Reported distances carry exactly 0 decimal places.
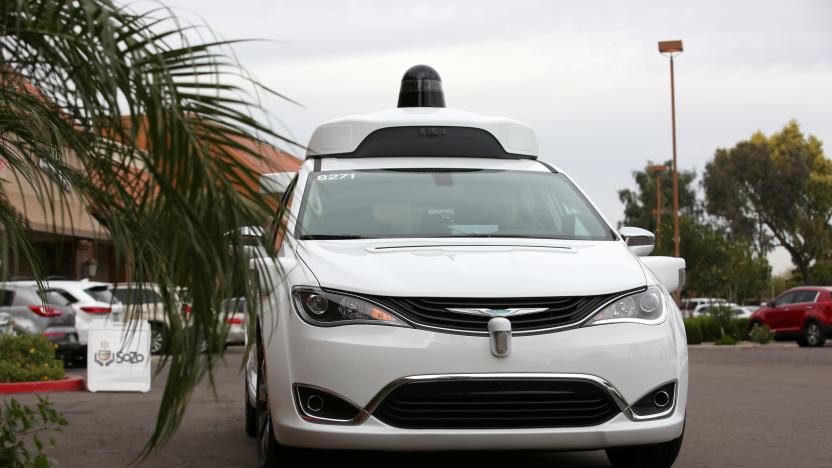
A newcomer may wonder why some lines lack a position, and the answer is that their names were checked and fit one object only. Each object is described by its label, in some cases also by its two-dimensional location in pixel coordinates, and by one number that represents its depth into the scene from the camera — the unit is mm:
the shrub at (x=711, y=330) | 34562
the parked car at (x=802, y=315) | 30875
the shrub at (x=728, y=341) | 32469
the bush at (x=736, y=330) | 34500
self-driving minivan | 5598
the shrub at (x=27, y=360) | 14727
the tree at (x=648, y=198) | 94856
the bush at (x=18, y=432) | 5461
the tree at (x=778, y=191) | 70312
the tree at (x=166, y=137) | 3389
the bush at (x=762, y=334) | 31906
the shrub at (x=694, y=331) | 33250
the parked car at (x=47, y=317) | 19516
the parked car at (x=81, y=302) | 20719
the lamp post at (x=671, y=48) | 42594
